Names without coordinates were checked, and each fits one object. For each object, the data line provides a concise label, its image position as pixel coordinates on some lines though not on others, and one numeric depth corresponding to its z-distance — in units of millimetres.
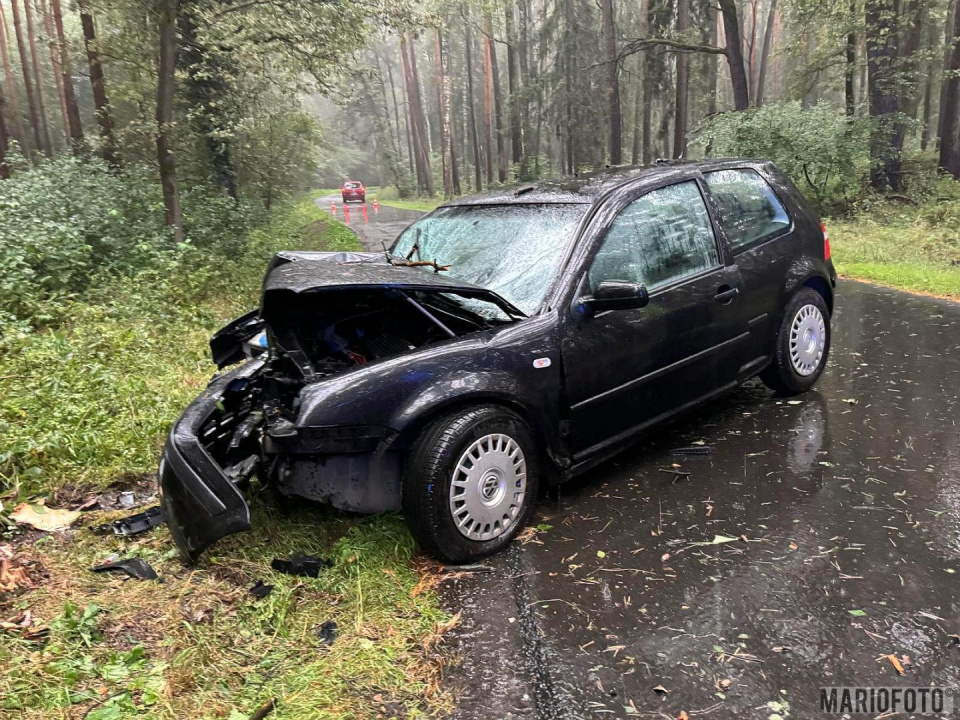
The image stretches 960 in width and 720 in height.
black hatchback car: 2900
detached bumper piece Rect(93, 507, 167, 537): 3373
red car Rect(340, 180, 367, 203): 36938
